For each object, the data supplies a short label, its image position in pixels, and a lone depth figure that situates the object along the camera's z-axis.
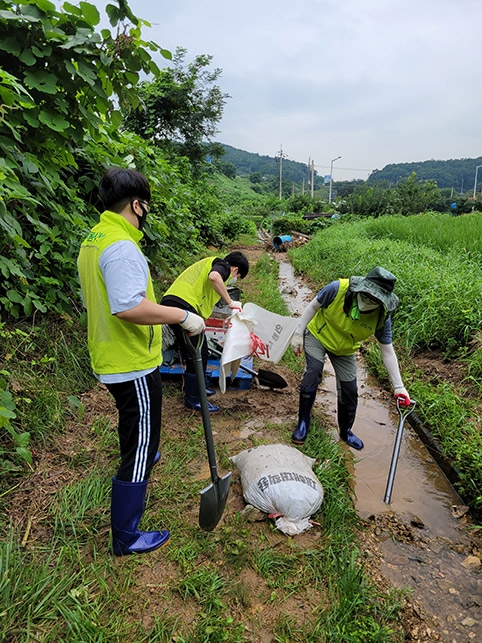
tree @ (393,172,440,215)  24.67
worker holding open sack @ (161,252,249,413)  2.98
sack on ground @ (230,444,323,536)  2.20
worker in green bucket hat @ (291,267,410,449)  2.51
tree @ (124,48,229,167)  9.95
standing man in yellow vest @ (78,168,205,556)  1.50
